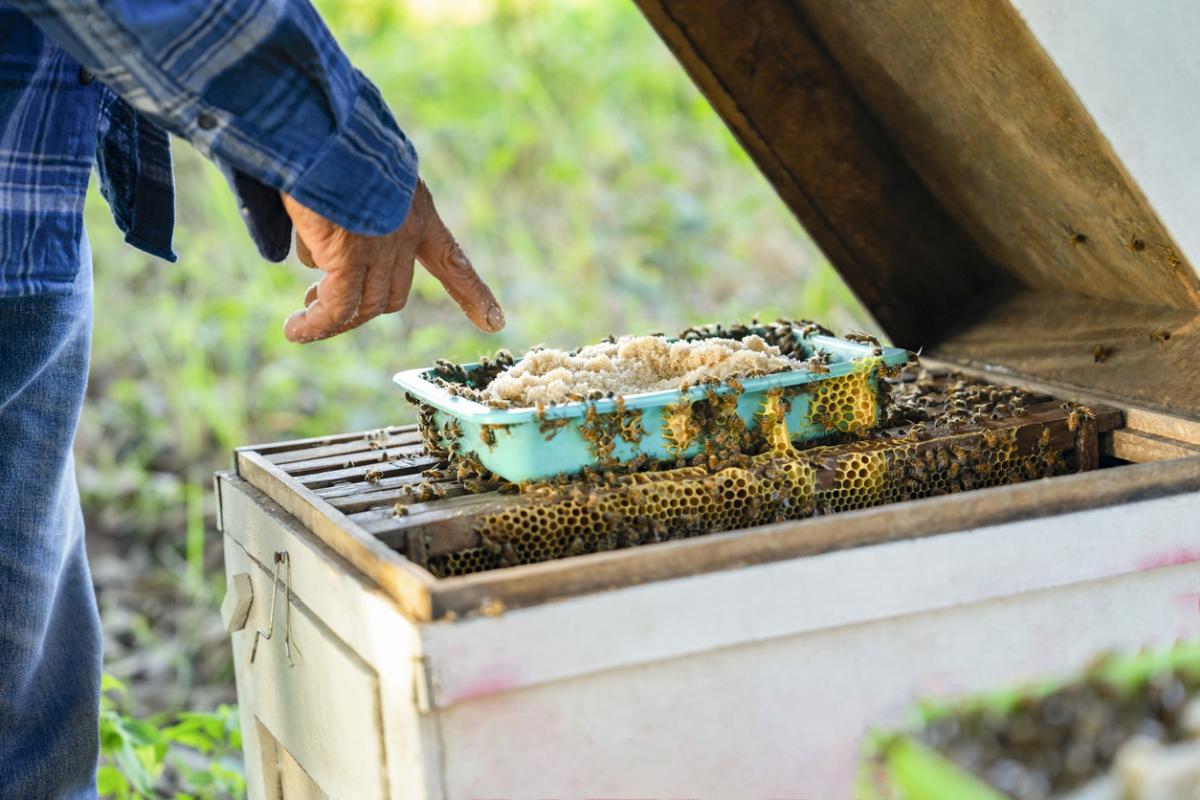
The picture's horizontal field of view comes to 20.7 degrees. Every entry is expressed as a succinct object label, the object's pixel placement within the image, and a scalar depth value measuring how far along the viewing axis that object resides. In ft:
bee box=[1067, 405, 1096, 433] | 6.31
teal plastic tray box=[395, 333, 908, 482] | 6.07
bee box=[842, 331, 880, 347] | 6.47
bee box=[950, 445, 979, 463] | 6.20
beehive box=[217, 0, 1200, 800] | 5.65
